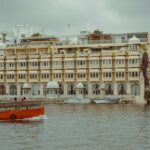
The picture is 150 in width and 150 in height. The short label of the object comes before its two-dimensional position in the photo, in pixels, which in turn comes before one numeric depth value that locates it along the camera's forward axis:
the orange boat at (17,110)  72.88
